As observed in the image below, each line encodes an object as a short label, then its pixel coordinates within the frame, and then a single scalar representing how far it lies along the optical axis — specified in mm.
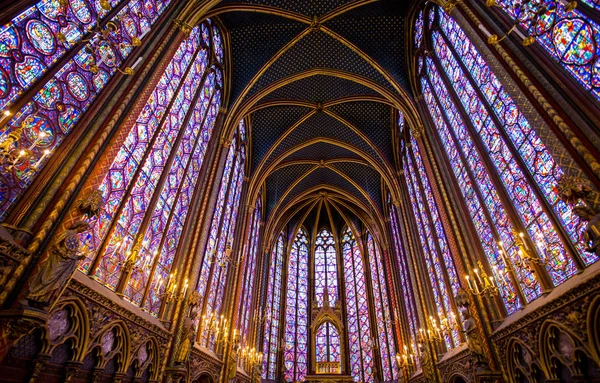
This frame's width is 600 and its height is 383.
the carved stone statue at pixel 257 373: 17761
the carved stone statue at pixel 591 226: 4949
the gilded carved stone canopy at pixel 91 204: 5926
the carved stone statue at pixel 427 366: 12977
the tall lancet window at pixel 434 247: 12036
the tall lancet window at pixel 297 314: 21812
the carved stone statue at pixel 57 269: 5000
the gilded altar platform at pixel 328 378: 20297
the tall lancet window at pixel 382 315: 20031
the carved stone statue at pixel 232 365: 13909
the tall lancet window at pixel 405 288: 16562
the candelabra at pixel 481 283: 8836
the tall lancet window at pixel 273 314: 21336
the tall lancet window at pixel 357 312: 21297
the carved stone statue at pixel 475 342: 8703
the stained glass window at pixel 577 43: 5926
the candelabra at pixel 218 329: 13173
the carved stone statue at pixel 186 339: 9523
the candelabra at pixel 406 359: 16803
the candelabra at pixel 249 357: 17625
